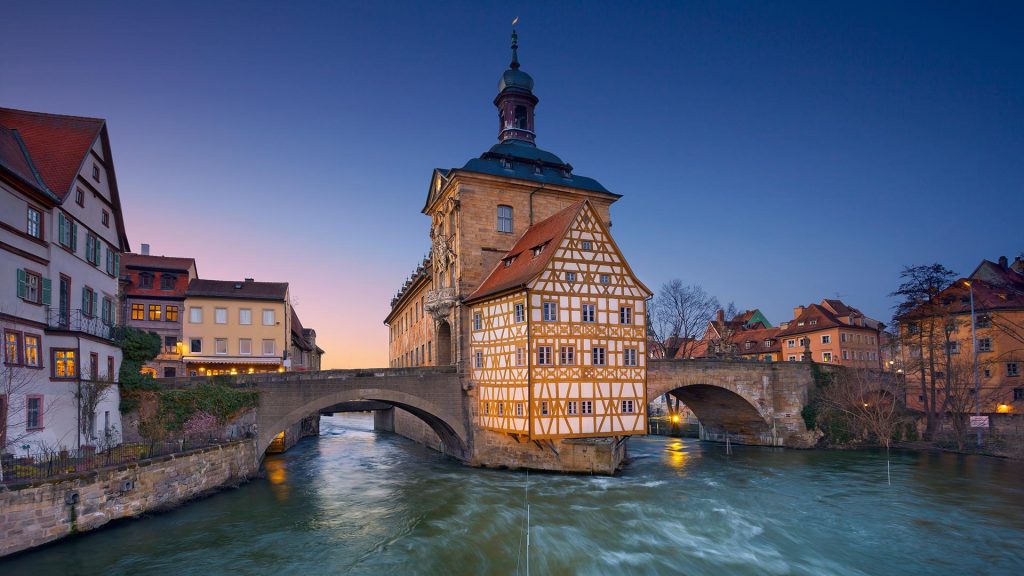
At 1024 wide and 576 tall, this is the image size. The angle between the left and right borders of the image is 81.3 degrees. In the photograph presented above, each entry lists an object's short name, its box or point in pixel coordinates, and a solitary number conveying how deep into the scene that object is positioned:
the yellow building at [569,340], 25.41
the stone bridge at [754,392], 35.16
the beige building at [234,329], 40.88
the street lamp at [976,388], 36.59
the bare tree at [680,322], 49.00
